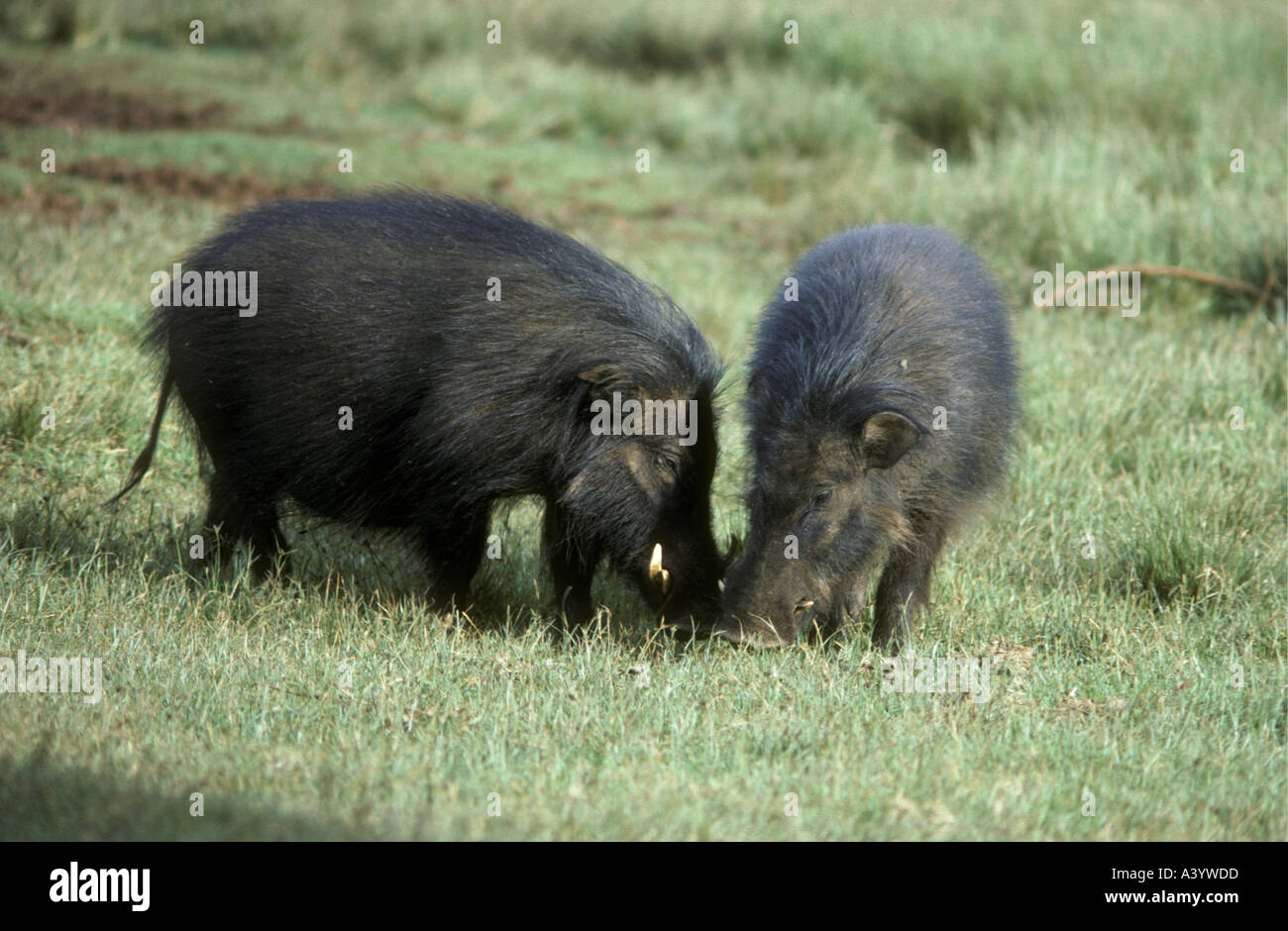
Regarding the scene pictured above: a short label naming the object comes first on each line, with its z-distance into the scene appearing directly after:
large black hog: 10.63
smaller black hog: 10.21
